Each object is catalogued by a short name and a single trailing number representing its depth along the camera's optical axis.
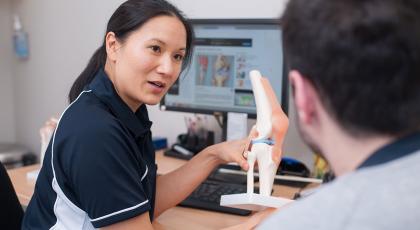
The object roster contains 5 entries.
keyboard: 1.31
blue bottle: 2.68
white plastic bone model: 1.18
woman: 0.99
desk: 1.24
